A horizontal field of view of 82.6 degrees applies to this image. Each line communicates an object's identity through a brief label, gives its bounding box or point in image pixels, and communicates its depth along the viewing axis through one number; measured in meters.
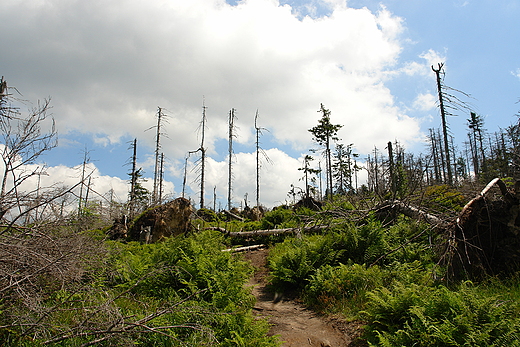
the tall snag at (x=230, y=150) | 30.36
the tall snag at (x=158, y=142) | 27.59
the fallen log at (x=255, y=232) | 13.66
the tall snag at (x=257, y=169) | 31.79
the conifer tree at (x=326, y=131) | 31.45
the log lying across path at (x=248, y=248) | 12.52
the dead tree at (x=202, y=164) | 26.09
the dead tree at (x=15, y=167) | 3.79
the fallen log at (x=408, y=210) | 8.12
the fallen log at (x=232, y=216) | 20.42
